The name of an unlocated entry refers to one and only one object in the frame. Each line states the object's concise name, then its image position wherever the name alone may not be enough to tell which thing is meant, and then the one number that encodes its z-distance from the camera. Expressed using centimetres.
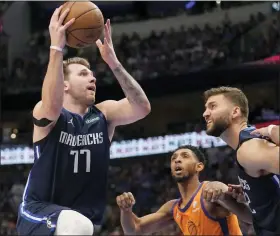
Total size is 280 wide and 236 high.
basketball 366
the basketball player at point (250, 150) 318
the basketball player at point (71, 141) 344
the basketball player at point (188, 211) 473
